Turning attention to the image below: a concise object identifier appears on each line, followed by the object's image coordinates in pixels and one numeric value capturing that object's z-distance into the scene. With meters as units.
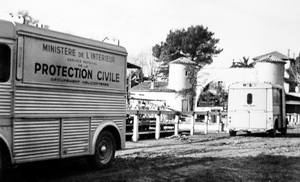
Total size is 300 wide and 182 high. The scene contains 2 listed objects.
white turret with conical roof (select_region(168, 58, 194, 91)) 61.35
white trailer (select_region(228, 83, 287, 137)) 23.20
